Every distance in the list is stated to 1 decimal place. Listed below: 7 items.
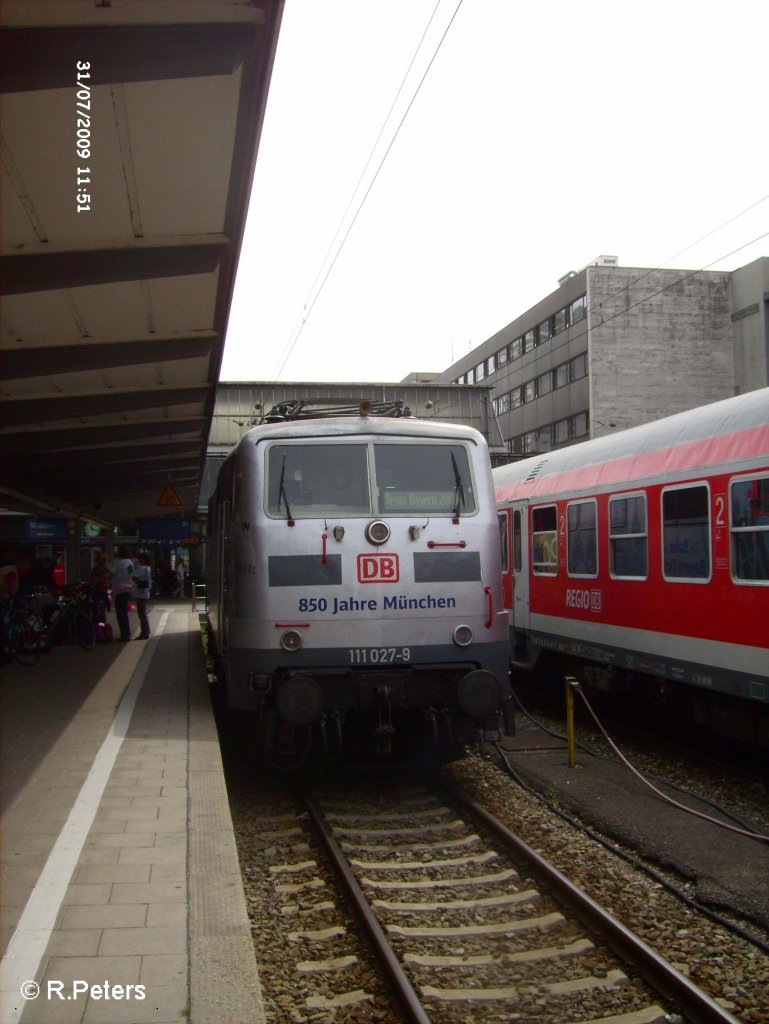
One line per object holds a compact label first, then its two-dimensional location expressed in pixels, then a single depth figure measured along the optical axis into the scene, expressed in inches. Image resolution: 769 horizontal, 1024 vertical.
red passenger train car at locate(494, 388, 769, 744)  304.0
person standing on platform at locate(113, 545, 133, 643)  603.5
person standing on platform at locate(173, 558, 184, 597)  1323.8
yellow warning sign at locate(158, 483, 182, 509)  700.0
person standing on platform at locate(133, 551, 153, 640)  629.4
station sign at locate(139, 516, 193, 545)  1074.1
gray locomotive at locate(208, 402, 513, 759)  289.0
